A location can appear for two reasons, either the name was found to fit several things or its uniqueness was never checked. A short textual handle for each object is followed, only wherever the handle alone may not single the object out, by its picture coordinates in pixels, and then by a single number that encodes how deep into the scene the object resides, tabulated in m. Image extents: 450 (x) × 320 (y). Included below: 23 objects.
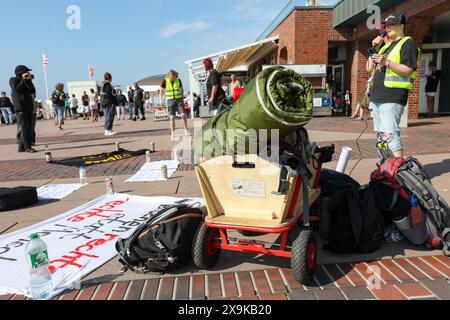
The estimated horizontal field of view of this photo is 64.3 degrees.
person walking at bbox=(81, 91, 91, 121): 25.45
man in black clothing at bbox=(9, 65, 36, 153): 8.39
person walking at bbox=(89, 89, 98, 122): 22.09
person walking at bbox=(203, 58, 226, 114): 9.48
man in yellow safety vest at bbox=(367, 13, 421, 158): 4.02
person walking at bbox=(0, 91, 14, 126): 23.95
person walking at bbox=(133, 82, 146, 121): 20.61
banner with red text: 2.75
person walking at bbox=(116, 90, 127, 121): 23.16
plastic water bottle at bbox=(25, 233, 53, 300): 2.47
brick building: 13.32
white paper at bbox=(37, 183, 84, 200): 5.07
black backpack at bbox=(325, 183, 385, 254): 2.88
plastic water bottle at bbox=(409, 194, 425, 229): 2.91
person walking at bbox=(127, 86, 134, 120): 21.07
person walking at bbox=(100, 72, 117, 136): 11.44
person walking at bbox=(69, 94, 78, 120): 27.62
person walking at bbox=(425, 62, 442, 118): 13.21
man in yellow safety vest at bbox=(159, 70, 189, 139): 10.20
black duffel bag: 2.75
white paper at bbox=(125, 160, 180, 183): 5.80
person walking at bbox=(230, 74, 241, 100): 13.30
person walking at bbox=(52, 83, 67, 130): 15.13
